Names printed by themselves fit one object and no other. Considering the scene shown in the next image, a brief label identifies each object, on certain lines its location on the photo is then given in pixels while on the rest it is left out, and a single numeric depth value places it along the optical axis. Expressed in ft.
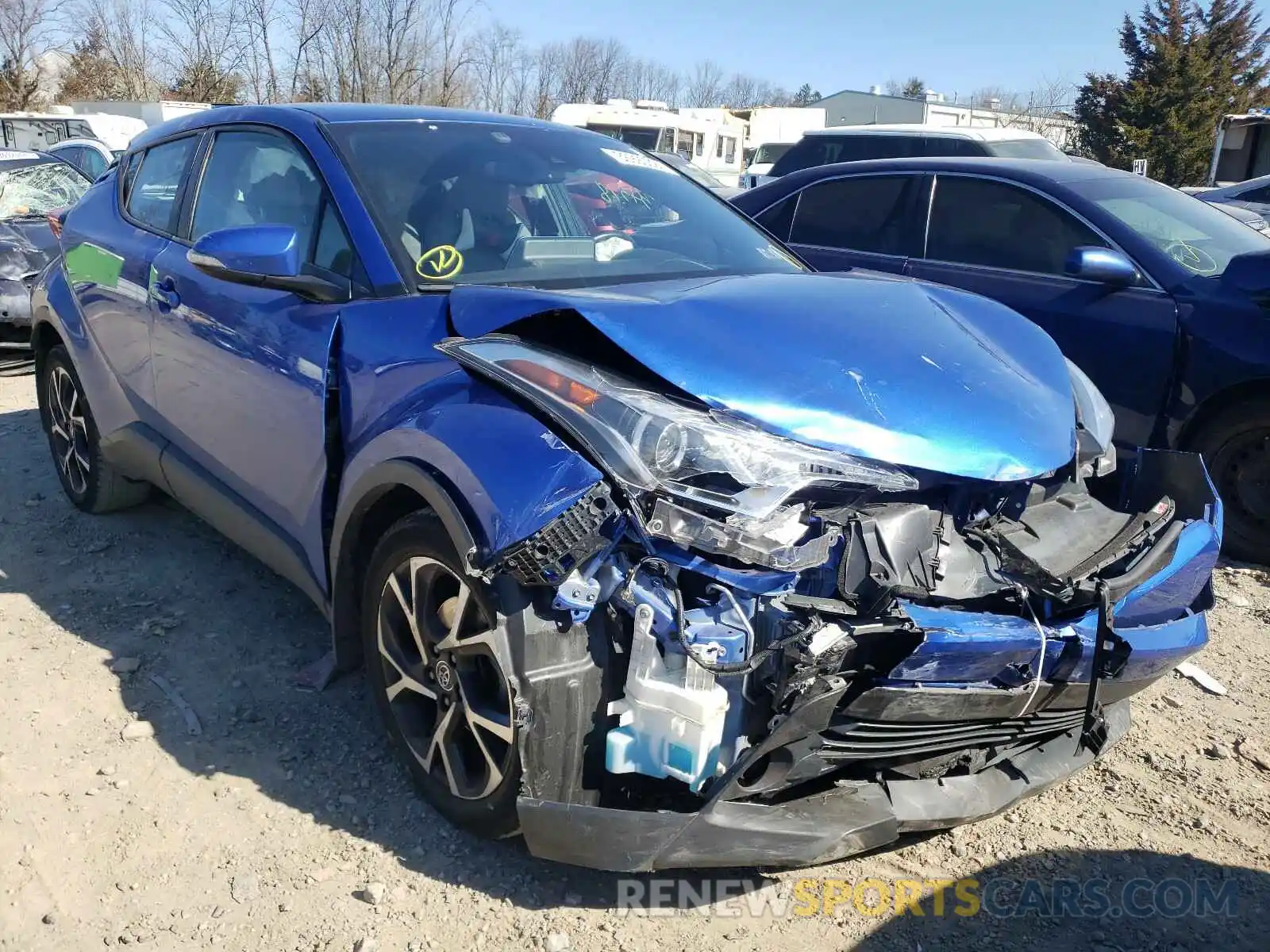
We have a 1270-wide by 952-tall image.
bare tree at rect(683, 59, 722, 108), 185.39
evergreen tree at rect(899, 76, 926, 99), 199.23
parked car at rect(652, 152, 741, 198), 47.47
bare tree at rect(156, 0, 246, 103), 102.94
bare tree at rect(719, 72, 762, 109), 197.06
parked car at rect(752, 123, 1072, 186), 34.19
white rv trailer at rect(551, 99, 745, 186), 69.41
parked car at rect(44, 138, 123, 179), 40.87
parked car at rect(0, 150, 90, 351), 25.45
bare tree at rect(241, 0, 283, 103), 99.04
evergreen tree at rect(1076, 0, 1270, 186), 91.25
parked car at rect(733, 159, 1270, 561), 14.52
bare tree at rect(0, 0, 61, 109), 113.80
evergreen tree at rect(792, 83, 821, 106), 245.37
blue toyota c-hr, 6.78
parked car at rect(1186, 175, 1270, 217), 39.83
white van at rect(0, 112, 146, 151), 58.80
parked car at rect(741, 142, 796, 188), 63.05
